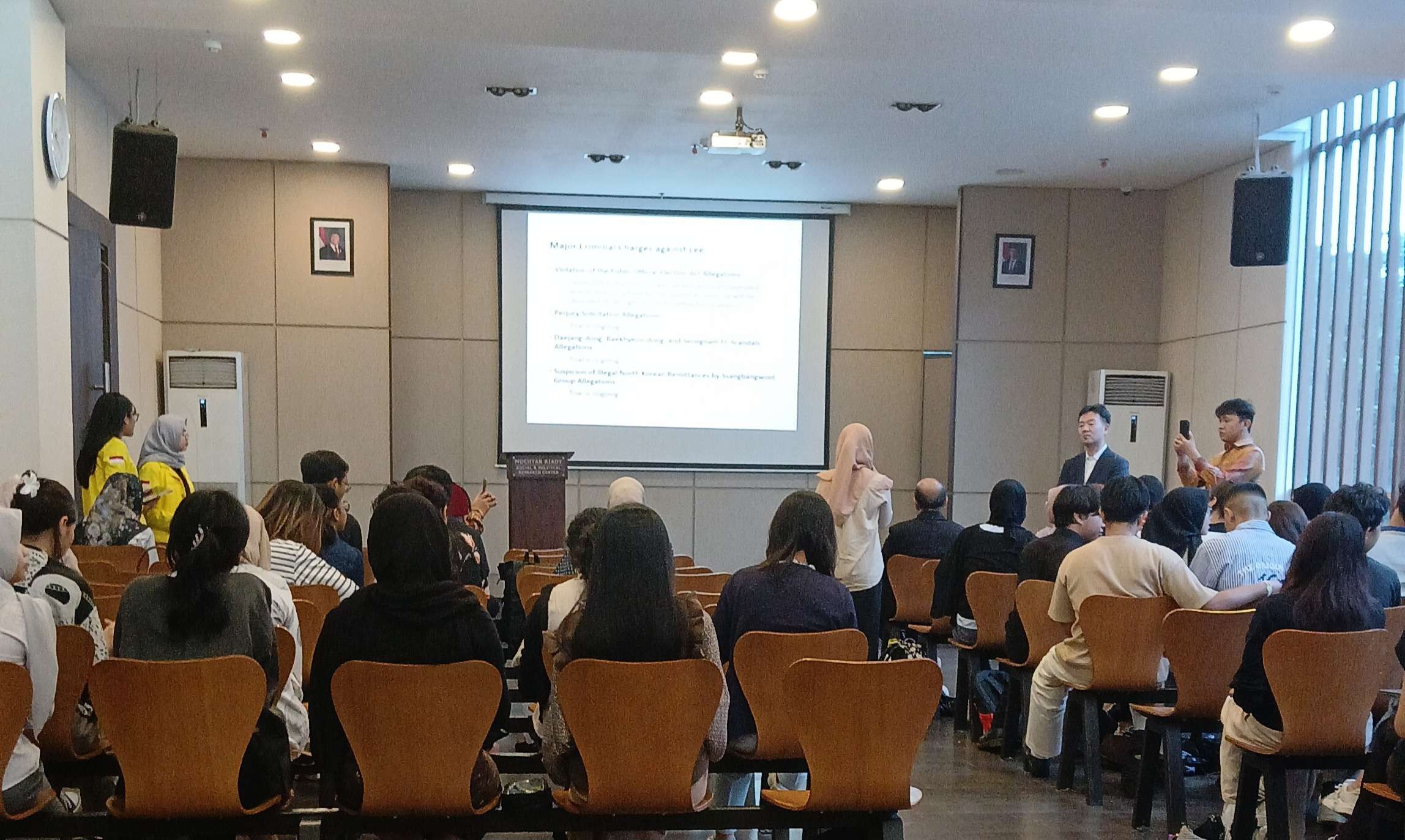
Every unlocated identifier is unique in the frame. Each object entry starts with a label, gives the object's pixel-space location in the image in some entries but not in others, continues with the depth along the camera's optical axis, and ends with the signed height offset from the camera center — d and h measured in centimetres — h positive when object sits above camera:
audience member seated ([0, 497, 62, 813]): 273 -71
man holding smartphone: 649 -42
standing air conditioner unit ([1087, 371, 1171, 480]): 983 -31
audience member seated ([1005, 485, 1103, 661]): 492 -71
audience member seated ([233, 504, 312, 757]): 334 -74
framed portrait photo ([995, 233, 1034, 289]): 1005 +102
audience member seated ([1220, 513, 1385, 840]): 346 -69
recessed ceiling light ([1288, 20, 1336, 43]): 564 +176
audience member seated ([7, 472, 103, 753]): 318 -60
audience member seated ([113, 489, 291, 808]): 288 -64
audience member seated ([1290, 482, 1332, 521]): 539 -55
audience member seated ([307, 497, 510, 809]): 277 -61
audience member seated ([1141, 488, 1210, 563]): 490 -61
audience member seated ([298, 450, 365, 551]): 600 -59
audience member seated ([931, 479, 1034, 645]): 545 -85
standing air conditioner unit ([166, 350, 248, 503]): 899 -39
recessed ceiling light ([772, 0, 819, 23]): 535 +172
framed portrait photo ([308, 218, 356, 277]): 939 +94
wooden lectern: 834 -96
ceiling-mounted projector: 725 +144
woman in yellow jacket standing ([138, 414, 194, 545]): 607 -60
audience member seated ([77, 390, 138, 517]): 592 -47
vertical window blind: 708 +54
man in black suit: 733 -51
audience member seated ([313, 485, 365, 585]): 476 -81
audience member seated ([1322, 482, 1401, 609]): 438 -47
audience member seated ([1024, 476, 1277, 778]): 424 -75
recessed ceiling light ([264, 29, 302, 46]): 598 +171
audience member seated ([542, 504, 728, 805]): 278 -60
